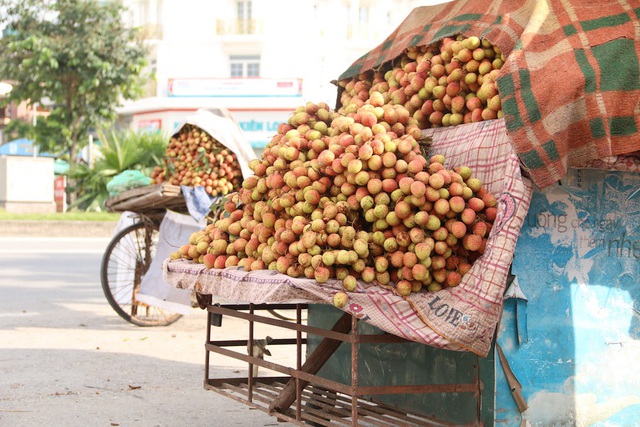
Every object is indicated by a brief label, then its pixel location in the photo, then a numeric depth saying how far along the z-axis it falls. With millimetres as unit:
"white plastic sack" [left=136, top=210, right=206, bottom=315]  7438
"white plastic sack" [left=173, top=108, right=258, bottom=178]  7605
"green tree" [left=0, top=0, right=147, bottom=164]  28250
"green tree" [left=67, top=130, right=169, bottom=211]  23672
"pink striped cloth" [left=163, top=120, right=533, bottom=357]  3346
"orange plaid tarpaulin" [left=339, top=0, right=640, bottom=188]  3418
